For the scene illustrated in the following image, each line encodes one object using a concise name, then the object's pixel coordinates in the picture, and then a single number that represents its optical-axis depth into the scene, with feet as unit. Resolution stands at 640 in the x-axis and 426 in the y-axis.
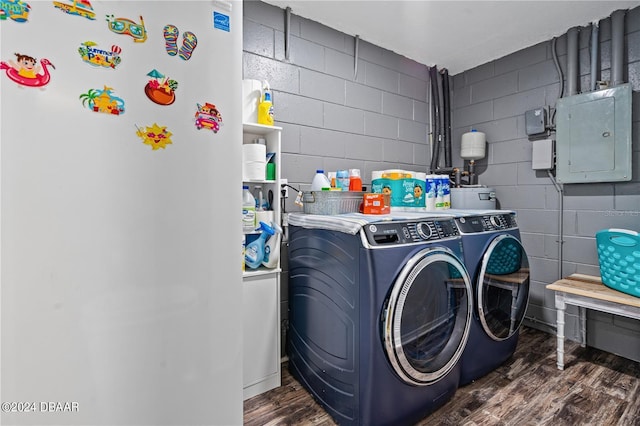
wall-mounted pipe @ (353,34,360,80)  8.29
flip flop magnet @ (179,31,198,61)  2.86
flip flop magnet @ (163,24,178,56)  2.77
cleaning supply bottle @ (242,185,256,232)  5.88
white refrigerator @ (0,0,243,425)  2.34
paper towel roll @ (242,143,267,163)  5.90
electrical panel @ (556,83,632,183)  6.97
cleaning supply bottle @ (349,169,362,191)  6.94
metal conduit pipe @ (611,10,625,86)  7.02
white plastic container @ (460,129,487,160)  9.47
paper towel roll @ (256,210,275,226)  6.23
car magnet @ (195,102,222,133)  2.96
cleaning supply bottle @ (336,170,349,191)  7.09
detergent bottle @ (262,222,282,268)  6.25
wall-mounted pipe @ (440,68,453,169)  10.29
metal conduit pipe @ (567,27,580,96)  7.73
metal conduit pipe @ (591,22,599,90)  7.42
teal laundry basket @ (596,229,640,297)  5.77
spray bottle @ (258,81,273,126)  6.18
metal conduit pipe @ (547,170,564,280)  8.19
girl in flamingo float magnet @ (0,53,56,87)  2.26
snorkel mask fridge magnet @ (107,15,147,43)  2.55
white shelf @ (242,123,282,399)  5.95
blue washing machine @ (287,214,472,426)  4.54
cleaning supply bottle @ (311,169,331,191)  6.48
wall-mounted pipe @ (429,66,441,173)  10.03
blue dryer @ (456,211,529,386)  5.98
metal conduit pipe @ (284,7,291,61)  7.11
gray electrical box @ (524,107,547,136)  8.28
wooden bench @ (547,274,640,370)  5.85
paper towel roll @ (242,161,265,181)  5.90
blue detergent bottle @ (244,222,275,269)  6.04
